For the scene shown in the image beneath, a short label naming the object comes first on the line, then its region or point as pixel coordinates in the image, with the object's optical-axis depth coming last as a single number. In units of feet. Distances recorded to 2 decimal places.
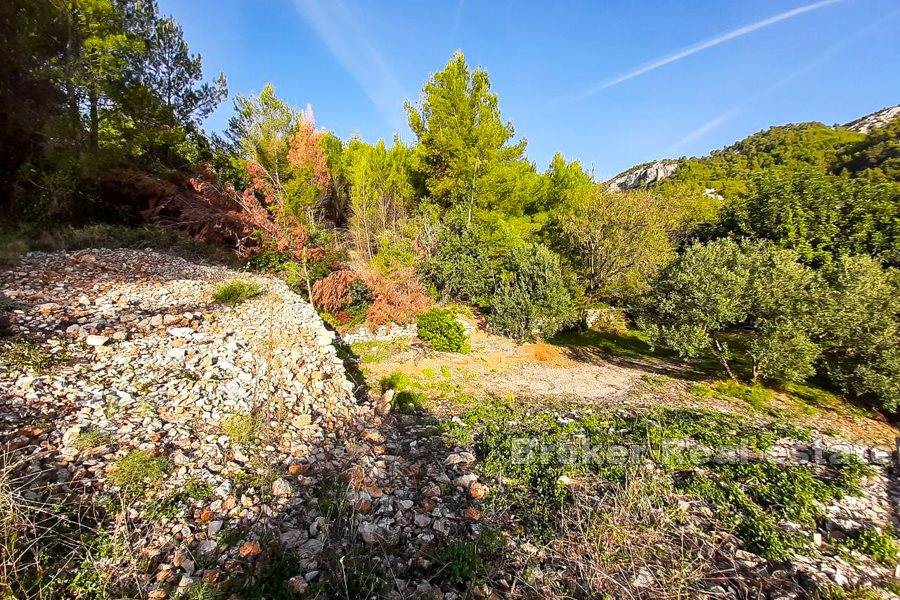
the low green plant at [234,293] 25.05
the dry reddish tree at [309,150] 31.32
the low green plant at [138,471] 10.12
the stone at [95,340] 16.14
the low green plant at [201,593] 7.71
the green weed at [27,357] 13.33
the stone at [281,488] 11.69
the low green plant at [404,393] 22.08
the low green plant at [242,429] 13.85
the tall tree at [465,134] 46.62
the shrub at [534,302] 39.06
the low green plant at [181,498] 9.83
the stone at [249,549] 9.19
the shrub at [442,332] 34.37
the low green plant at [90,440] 10.88
